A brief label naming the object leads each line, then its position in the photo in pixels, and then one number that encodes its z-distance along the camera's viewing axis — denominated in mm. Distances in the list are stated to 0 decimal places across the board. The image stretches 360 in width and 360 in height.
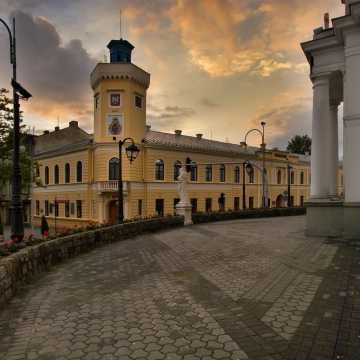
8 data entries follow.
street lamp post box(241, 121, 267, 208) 33447
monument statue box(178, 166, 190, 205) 20391
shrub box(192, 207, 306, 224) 21956
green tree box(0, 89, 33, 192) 22844
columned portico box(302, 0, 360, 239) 12203
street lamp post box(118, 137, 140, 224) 15578
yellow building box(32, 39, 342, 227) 30438
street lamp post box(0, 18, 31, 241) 8352
